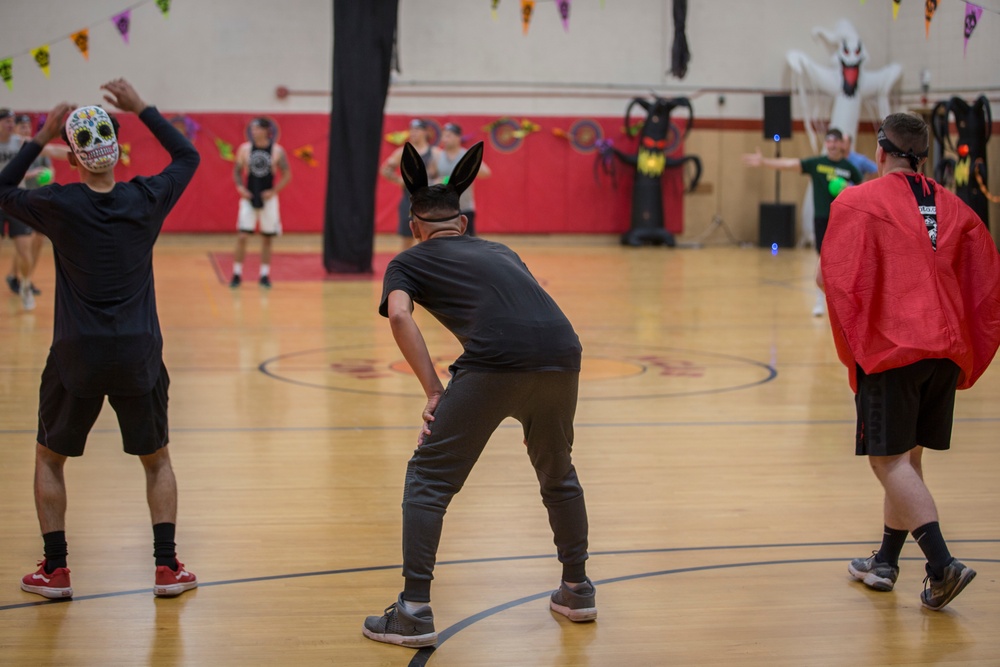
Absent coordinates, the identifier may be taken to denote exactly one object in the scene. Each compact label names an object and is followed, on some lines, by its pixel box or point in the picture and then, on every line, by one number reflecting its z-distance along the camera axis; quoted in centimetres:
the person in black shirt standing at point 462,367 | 358
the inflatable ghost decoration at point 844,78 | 2173
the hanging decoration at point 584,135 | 2234
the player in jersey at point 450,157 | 1349
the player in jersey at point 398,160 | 1338
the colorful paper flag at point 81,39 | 1444
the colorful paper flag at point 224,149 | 2092
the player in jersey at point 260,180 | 1391
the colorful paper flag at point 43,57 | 1432
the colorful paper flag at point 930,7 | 1048
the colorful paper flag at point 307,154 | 2127
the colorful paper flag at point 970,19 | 1165
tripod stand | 2323
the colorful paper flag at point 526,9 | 1514
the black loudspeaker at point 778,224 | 2238
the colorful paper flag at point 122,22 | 1524
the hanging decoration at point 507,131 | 2200
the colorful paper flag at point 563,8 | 1596
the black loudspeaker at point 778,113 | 2119
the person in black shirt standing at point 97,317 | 391
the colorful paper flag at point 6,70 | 1399
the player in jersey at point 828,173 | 1109
